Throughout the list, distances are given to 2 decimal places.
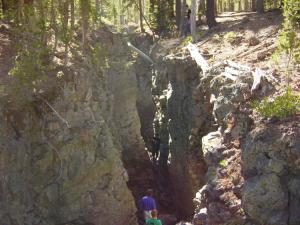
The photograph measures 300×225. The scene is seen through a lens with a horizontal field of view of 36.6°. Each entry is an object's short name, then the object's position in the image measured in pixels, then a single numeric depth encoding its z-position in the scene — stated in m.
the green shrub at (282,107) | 10.29
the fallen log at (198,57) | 15.89
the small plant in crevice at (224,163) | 10.94
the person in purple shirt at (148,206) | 12.38
